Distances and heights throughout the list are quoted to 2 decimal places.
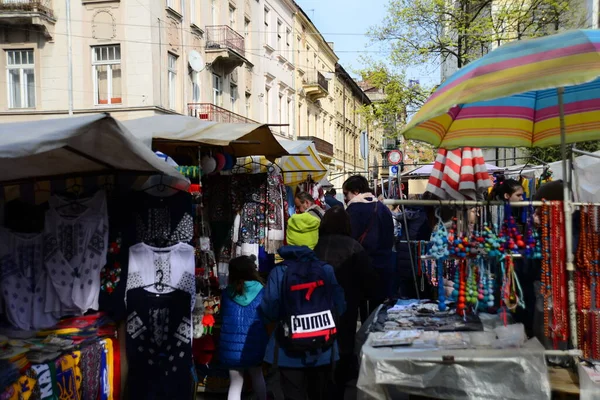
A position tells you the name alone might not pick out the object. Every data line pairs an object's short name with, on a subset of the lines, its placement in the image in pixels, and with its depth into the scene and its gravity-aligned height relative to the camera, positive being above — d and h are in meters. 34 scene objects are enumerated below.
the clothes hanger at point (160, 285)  4.93 -0.73
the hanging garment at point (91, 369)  4.43 -1.32
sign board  16.50 +1.10
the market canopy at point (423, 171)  12.84 +0.52
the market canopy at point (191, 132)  5.40 +0.66
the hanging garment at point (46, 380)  3.94 -1.23
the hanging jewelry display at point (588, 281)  3.46 -0.56
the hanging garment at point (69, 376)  4.11 -1.27
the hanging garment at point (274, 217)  6.91 -0.23
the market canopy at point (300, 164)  8.70 +0.54
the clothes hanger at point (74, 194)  4.85 +0.07
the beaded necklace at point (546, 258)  3.54 -0.42
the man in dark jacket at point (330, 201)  11.00 -0.09
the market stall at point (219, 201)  5.51 -0.02
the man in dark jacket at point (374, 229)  6.38 -0.38
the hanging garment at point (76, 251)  4.69 -0.40
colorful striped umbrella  2.97 +0.61
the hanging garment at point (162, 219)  5.11 -0.17
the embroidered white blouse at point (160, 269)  4.92 -0.59
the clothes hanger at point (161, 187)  5.22 +0.13
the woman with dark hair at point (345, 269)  5.27 -0.68
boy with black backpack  4.17 -0.91
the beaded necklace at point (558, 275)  3.51 -0.52
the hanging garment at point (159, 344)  4.89 -1.24
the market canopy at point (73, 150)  3.23 +0.35
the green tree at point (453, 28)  20.28 +6.06
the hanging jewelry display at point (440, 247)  3.59 -0.34
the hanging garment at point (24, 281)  4.51 -0.62
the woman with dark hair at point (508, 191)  4.48 +0.01
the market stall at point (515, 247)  3.02 -0.34
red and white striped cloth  3.86 +0.12
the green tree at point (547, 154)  17.33 +1.14
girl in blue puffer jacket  4.93 -1.08
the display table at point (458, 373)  3.25 -1.04
